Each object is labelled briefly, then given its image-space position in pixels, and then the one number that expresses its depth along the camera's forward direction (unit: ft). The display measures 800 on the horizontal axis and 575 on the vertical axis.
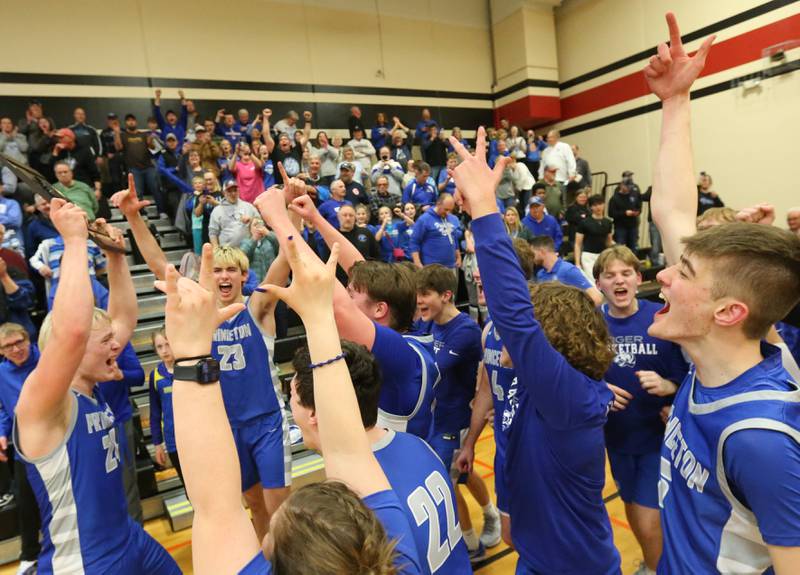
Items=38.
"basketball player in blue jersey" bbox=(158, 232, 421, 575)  3.29
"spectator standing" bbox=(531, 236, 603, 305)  16.35
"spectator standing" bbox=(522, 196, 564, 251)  29.32
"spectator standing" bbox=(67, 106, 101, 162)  30.35
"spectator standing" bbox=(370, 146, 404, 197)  35.35
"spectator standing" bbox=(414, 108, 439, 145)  43.87
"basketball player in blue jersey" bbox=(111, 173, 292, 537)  11.23
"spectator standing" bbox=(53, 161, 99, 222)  25.22
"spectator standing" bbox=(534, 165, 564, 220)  38.52
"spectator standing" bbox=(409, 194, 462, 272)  25.91
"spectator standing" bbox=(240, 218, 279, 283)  23.07
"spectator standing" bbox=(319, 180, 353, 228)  26.12
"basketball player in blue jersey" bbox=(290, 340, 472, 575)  4.60
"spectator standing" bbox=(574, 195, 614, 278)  31.65
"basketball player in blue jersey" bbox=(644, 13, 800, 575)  3.67
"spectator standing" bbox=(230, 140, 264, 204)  29.76
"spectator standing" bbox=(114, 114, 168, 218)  32.12
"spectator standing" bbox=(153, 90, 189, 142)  35.73
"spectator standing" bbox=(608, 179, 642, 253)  37.37
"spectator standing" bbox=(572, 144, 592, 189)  43.34
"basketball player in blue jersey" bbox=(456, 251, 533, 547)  8.29
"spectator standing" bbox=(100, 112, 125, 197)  32.01
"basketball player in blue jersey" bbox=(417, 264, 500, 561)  10.89
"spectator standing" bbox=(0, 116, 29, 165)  28.30
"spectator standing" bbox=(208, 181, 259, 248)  24.35
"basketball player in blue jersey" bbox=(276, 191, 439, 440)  6.81
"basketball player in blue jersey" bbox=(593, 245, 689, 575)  9.04
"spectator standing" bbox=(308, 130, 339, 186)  35.76
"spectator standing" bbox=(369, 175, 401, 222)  31.12
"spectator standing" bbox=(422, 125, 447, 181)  42.88
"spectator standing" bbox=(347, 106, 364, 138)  44.91
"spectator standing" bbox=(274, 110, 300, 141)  38.78
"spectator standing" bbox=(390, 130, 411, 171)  40.73
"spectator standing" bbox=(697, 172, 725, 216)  34.32
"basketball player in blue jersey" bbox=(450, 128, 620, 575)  4.92
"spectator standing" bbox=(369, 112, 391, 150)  43.24
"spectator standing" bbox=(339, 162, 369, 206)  29.86
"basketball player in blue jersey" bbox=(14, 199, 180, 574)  5.68
